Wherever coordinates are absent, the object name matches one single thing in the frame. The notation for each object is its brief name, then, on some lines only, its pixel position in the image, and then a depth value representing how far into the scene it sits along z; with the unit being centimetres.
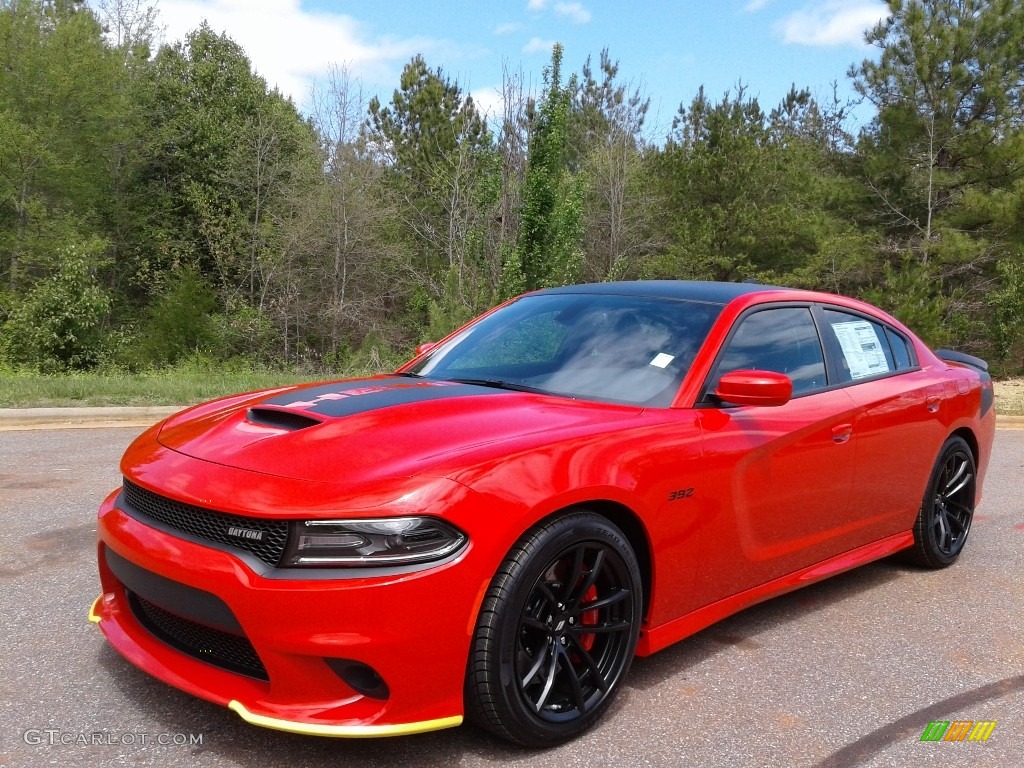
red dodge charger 245
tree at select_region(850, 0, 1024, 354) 2395
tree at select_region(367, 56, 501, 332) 3312
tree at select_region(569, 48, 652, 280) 3403
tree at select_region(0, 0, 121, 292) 3316
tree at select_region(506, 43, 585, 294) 2084
